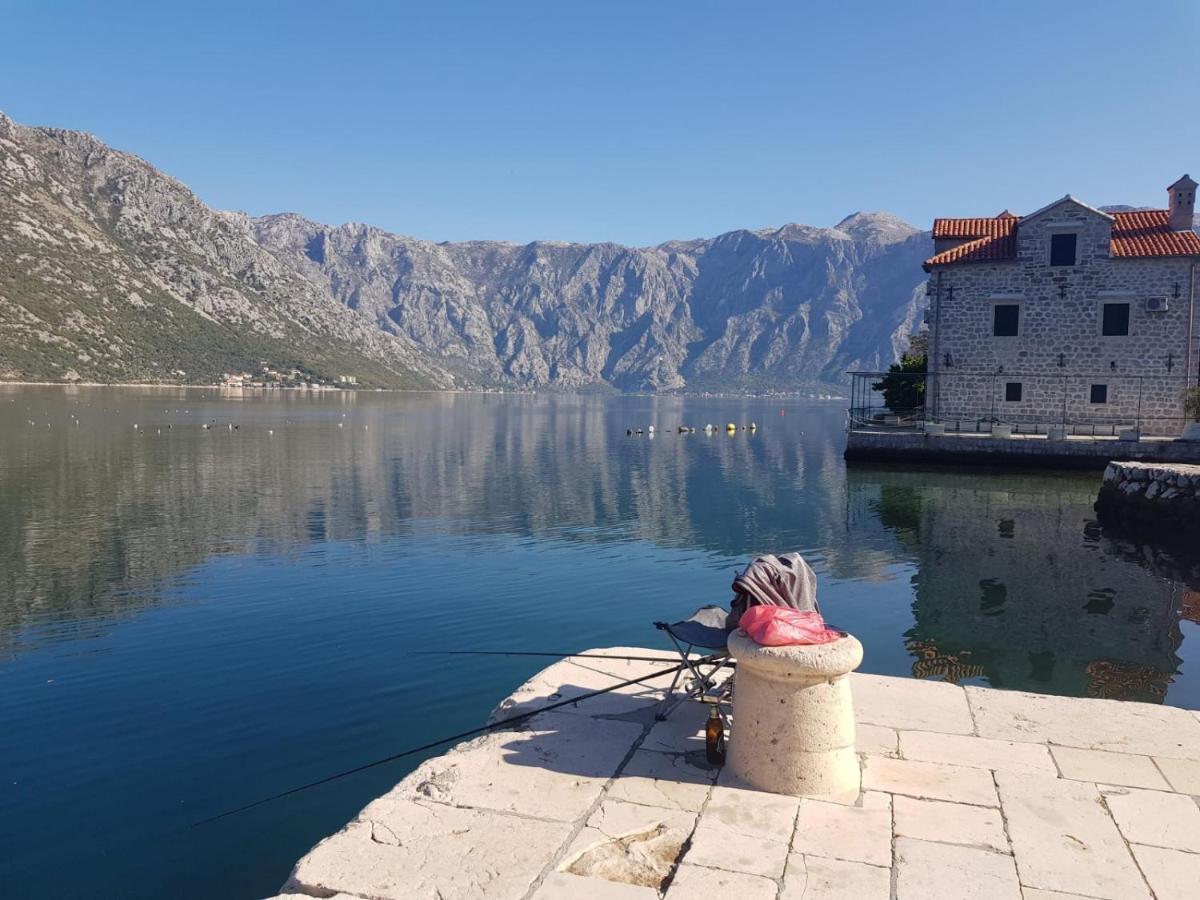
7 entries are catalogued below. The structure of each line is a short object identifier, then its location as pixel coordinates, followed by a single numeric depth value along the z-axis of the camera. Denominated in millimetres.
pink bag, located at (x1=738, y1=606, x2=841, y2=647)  5958
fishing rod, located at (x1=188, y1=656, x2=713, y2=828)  7477
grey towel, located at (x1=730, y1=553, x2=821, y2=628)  6996
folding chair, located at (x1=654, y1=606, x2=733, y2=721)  7430
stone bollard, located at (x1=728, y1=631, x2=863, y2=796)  5832
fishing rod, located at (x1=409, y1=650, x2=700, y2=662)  9453
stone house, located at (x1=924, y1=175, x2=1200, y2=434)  39500
